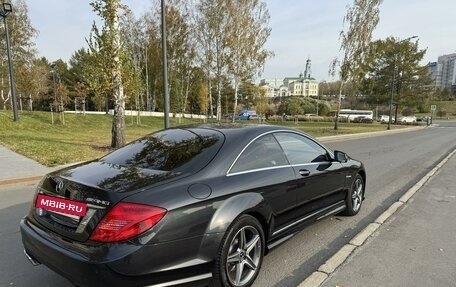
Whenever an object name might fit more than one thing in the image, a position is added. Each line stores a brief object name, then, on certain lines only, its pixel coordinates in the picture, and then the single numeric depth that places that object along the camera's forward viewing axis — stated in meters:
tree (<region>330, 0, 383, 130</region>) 26.84
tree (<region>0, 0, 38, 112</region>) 35.66
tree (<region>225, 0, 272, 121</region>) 31.12
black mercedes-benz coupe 2.53
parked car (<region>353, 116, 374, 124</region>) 56.05
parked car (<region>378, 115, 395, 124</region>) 63.64
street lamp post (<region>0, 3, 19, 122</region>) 17.99
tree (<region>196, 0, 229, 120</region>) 31.61
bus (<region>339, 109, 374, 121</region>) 67.81
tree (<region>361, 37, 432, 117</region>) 50.84
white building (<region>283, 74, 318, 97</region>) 144.38
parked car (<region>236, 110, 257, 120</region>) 64.50
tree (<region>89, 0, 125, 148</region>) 12.22
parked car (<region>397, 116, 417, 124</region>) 58.93
